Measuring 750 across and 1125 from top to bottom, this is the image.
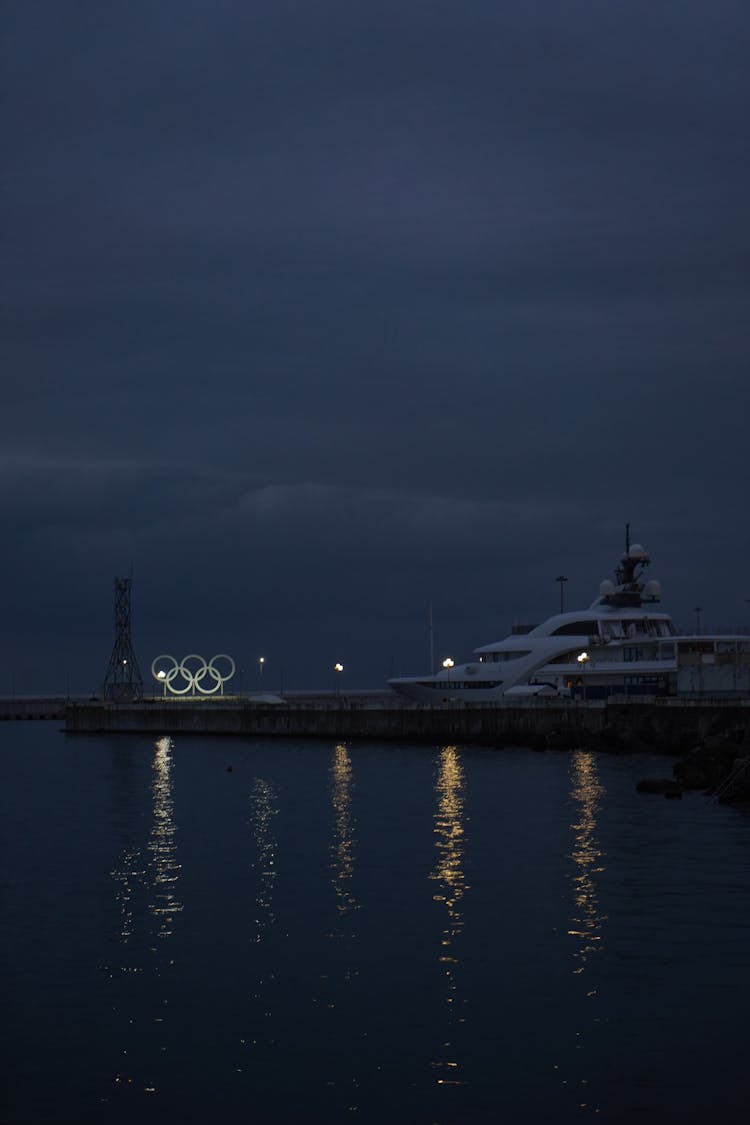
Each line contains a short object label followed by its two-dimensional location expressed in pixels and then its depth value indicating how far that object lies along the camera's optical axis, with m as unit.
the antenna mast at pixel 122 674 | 141.88
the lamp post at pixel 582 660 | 102.75
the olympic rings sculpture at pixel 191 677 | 138.38
